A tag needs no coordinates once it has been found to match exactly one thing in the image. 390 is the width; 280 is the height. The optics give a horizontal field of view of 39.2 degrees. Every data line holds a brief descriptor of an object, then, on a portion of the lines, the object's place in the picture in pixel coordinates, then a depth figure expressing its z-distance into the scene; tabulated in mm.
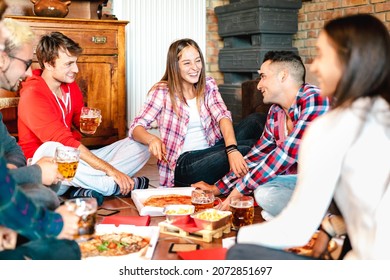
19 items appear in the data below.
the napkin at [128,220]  2428
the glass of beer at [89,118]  3003
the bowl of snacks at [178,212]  2291
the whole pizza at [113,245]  1960
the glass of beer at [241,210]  2283
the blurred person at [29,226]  1286
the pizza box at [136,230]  2076
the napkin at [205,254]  1935
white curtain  5211
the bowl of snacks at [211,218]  2174
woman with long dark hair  1204
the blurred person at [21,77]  1771
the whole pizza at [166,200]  2680
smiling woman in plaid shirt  3174
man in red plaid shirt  2404
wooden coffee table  2033
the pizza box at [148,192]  2768
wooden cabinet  4273
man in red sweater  2842
